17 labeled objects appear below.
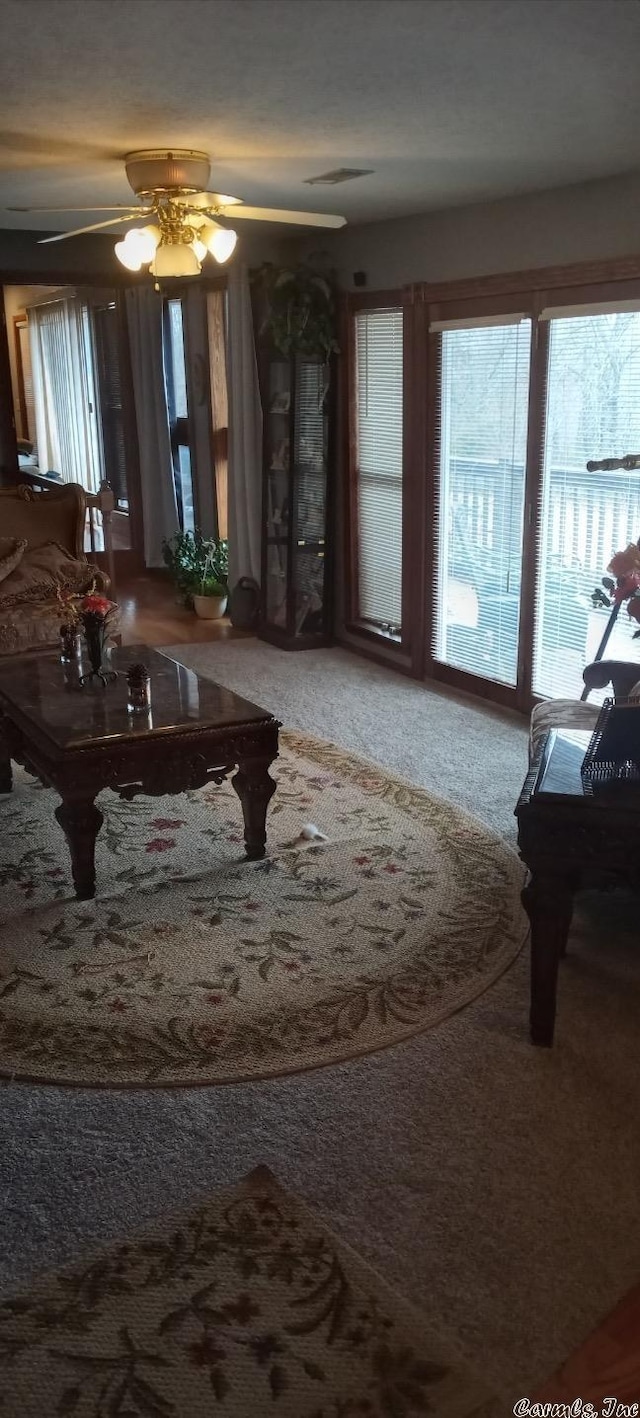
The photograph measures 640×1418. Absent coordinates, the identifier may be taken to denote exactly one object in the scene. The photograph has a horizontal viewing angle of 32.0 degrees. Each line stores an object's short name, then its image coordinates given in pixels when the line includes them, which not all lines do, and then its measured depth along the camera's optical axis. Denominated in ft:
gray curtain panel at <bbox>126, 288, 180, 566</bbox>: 29.22
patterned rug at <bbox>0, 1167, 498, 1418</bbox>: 6.00
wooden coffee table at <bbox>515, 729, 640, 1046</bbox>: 8.34
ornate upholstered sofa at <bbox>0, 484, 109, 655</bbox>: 18.30
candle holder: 12.27
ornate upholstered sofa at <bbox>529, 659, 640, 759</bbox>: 12.37
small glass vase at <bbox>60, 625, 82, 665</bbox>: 13.99
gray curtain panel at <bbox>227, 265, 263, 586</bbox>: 22.89
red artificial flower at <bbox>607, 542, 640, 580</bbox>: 11.43
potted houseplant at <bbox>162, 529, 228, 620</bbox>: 25.58
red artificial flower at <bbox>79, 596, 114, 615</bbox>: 13.35
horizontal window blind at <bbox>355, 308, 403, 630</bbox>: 19.72
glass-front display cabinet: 21.44
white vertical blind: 32.22
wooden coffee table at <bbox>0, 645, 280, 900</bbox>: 11.27
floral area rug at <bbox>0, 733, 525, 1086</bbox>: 9.20
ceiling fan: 12.69
